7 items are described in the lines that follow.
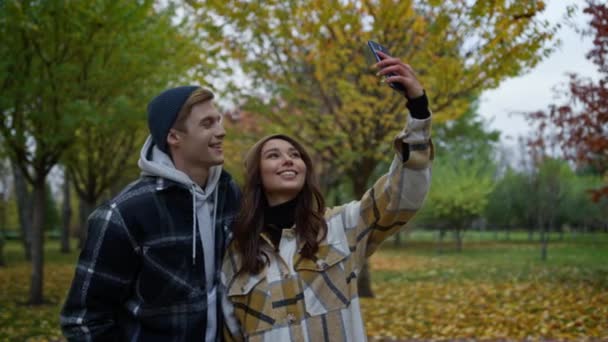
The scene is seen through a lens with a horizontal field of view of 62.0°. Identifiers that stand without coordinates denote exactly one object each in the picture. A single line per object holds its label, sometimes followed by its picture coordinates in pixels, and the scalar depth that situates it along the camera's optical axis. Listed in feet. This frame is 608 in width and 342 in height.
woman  6.38
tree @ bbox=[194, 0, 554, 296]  20.79
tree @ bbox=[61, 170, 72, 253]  67.72
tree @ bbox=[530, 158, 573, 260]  55.42
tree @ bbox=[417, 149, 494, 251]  70.44
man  6.28
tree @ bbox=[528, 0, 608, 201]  22.98
